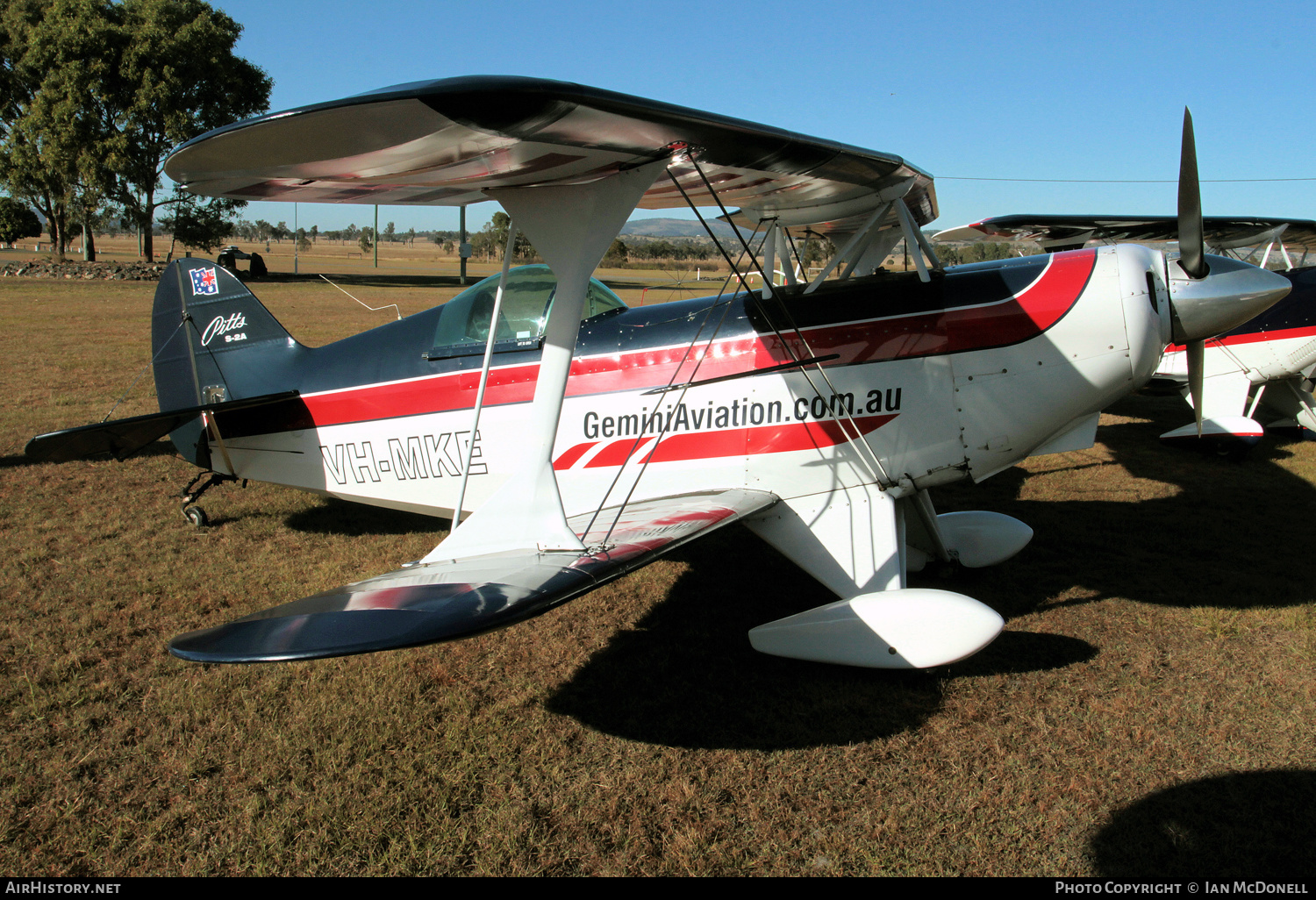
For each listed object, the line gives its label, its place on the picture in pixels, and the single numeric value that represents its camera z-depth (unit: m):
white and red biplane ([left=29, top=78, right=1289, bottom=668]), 2.55
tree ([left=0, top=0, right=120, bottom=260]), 32.88
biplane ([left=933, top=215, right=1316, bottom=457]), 9.02
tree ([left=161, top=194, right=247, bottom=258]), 37.00
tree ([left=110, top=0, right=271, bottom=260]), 33.88
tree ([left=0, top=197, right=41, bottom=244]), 46.12
